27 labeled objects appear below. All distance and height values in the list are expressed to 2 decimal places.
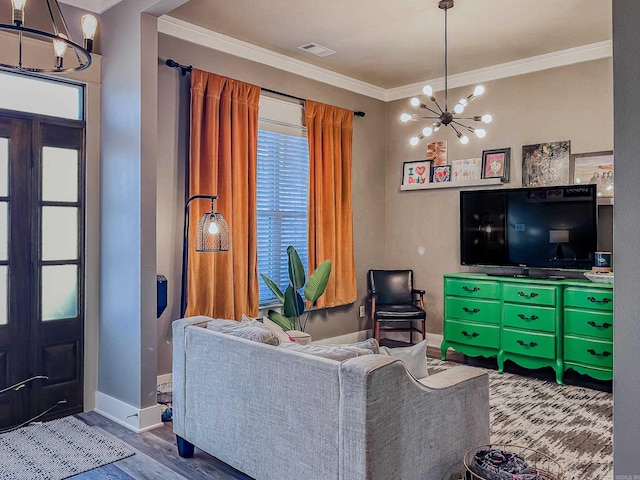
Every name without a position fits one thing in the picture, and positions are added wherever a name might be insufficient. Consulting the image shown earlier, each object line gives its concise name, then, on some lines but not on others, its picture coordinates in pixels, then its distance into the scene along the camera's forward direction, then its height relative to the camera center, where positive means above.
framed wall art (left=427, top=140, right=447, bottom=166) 5.57 +0.95
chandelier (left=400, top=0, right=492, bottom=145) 3.74 +0.98
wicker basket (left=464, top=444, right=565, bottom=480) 2.19 -1.15
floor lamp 3.60 +0.06
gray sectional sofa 2.02 -0.75
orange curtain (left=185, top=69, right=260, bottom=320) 4.17 +0.47
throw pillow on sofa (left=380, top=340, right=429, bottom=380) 2.36 -0.53
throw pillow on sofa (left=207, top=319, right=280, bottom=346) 2.53 -0.46
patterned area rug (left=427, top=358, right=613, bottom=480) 2.94 -1.21
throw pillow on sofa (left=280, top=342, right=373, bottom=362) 2.25 -0.48
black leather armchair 5.48 -0.59
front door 3.33 -0.17
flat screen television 4.48 +0.12
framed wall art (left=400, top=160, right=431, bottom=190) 5.71 +0.74
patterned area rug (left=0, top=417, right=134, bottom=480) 2.76 -1.20
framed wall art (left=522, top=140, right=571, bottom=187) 4.77 +0.71
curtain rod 4.02 +1.36
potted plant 4.73 -0.42
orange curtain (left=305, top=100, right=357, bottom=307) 5.21 +0.45
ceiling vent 4.61 +1.72
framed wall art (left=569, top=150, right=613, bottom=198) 4.50 +0.62
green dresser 4.19 -0.70
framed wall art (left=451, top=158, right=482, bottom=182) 5.30 +0.73
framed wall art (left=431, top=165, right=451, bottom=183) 5.53 +0.72
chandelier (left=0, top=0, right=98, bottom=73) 3.28 +1.29
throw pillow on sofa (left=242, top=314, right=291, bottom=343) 3.06 -0.57
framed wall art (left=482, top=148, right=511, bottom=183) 5.10 +0.76
